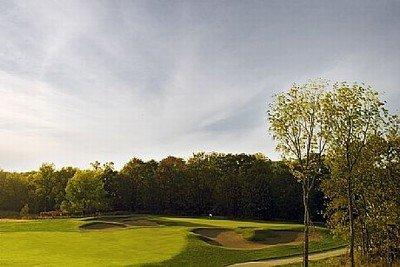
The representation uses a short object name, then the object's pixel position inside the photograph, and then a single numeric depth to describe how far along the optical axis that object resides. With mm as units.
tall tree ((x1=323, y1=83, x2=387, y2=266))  34344
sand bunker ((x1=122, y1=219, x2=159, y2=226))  74375
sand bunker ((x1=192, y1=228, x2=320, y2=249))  57781
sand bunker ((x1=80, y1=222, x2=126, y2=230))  71750
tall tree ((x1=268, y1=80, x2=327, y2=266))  35062
